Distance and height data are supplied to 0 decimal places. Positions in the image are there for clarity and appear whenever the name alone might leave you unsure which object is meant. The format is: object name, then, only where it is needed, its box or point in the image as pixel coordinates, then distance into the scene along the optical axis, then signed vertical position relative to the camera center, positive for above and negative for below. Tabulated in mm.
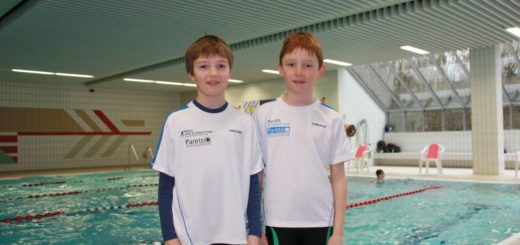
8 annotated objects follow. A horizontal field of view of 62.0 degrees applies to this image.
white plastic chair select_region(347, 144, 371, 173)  14633 -453
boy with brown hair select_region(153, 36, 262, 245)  1826 -103
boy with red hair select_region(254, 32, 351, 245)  2012 -79
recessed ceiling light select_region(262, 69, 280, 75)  15689 +2630
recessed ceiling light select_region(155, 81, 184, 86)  18295 +2601
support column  12266 +856
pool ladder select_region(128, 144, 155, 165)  19534 -524
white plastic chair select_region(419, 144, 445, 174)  12648 -383
